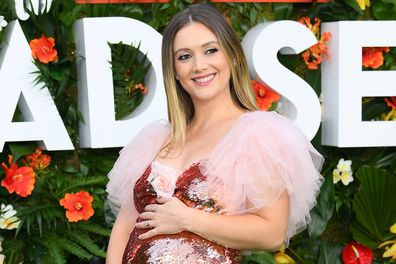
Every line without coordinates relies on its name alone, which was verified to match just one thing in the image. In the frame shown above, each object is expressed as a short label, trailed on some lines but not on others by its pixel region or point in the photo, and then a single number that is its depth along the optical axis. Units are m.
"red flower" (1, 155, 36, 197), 3.58
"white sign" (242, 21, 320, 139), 3.79
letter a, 3.56
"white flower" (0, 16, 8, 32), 3.58
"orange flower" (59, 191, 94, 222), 3.59
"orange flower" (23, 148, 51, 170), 3.69
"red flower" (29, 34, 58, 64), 3.60
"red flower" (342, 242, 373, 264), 4.09
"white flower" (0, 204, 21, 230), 3.59
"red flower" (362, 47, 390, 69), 4.09
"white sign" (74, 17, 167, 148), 3.65
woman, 2.13
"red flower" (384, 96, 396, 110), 4.12
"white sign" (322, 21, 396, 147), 3.92
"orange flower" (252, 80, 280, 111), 3.91
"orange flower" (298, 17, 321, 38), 3.98
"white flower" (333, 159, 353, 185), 4.04
